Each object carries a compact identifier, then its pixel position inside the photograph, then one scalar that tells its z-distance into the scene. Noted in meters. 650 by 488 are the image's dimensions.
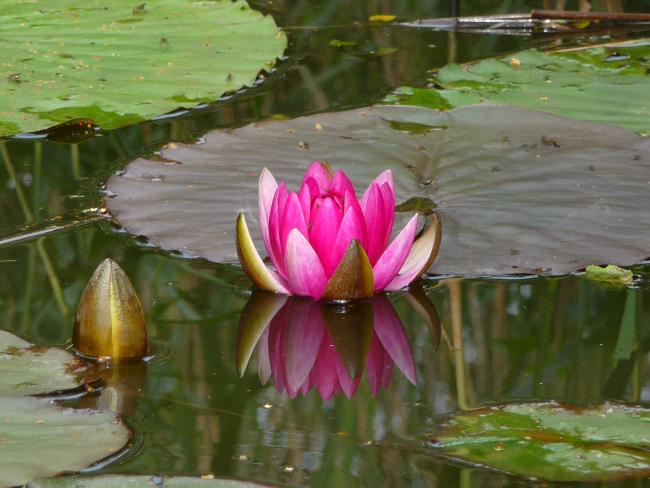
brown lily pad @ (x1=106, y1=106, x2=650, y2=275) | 5.23
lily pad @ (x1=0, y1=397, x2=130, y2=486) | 3.23
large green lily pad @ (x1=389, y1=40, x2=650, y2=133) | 6.98
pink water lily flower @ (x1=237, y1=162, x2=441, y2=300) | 4.68
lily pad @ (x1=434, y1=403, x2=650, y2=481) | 3.43
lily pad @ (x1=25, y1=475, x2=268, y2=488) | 3.16
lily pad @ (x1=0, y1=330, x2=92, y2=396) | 3.77
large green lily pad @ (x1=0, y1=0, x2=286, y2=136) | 6.86
